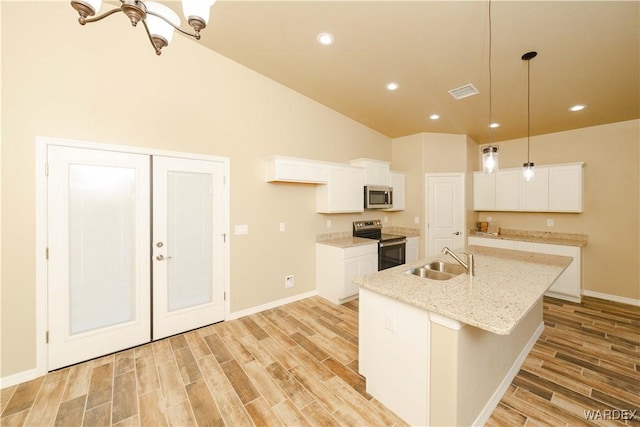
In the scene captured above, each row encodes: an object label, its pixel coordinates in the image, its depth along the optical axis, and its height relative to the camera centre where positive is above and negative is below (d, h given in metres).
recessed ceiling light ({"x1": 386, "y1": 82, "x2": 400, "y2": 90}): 3.42 +1.74
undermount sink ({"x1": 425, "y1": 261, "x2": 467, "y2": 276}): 2.51 -0.55
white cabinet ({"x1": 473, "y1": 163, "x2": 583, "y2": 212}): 4.15 +0.41
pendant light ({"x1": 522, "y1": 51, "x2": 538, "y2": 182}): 2.51 +1.56
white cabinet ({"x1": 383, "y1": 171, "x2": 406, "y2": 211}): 5.16 +0.51
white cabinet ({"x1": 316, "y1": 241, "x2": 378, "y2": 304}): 3.85 -0.87
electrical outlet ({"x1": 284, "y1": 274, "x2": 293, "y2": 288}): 3.92 -1.07
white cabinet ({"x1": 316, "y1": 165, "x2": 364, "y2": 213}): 4.11 +0.36
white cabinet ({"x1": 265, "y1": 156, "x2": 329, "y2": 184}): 3.52 +0.62
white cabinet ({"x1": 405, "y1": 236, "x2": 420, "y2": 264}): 5.03 -0.73
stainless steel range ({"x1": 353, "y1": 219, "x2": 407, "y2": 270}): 4.42 -0.53
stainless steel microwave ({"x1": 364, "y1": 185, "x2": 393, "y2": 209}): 4.60 +0.30
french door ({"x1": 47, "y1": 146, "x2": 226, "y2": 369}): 2.42 -0.41
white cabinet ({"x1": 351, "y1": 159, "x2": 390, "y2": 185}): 4.61 +0.79
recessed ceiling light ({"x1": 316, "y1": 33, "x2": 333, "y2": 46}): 2.66 +1.86
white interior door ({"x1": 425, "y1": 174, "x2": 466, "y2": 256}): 4.95 +0.01
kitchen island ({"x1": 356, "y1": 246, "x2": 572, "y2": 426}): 1.52 -0.86
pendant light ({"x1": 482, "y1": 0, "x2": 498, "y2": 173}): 2.37 +0.51
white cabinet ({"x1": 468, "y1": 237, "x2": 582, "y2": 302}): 3.95 -0.94
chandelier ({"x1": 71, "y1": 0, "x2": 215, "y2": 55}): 1.26 +1.04
